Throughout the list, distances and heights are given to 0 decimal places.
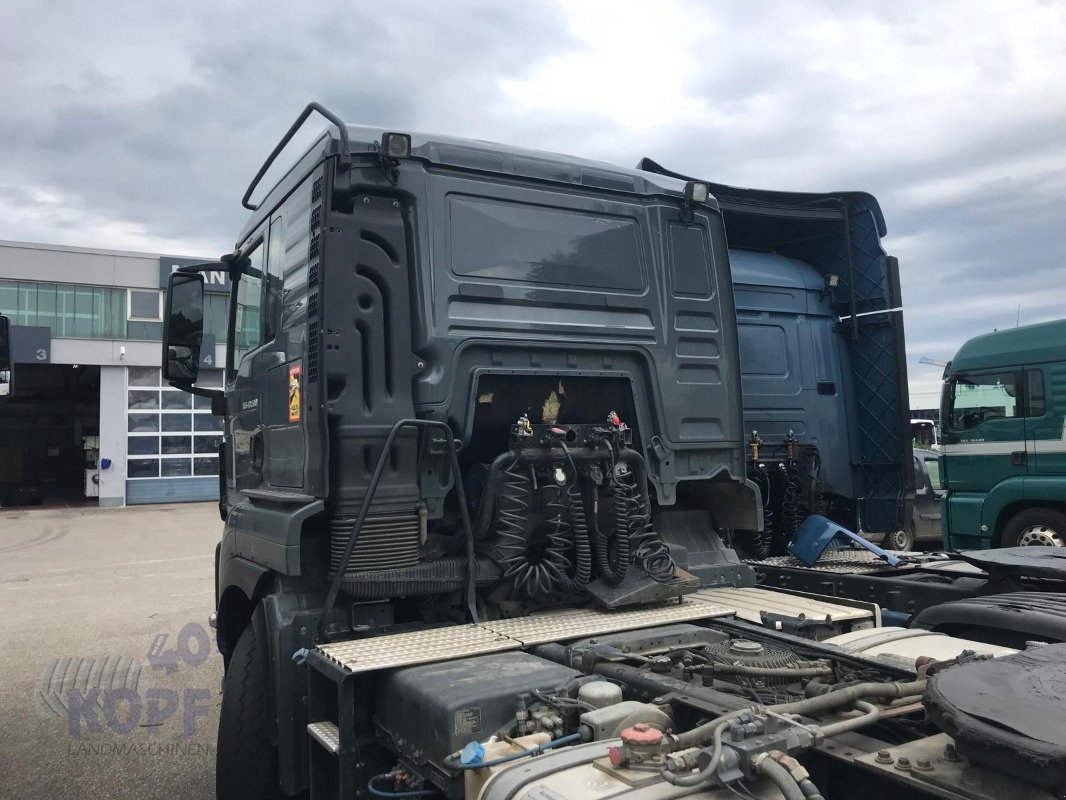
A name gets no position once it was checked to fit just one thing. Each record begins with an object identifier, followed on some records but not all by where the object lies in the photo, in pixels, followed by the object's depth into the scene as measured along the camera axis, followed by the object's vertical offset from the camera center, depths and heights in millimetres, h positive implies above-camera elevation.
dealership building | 24375 +3092
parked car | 11234 -963
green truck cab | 8797 -59
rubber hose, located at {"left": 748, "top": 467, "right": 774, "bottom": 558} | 5676 -612
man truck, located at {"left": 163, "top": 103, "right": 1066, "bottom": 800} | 2395 -235
